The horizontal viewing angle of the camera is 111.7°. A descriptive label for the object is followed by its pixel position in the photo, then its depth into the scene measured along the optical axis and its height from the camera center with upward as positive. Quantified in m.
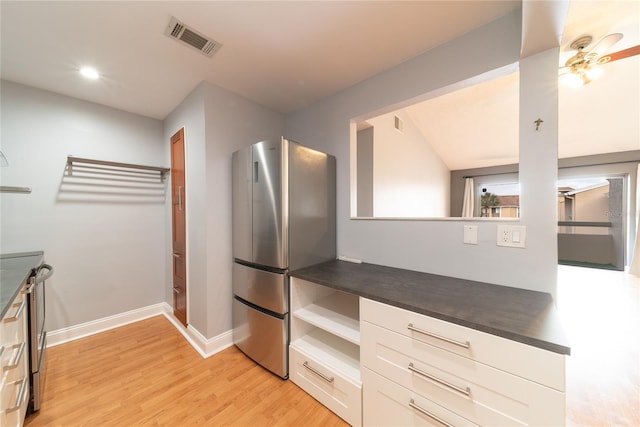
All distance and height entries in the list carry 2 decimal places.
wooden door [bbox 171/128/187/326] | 2.25 -0.13
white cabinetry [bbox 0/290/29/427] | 0.90 -0.71
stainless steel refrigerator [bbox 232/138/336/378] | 1.61 -0.15
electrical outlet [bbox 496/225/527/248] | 1.22 -0.14
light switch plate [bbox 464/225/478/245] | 1.35 -0.14
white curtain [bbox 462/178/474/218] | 5.36 +0.36
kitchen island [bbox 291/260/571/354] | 0.79 -0.43
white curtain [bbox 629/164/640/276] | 3.53 -0.58
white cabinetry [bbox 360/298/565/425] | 0.74 -0.66
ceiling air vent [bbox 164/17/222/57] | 1.35 +1.17
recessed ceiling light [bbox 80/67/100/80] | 1.74 +1.17
